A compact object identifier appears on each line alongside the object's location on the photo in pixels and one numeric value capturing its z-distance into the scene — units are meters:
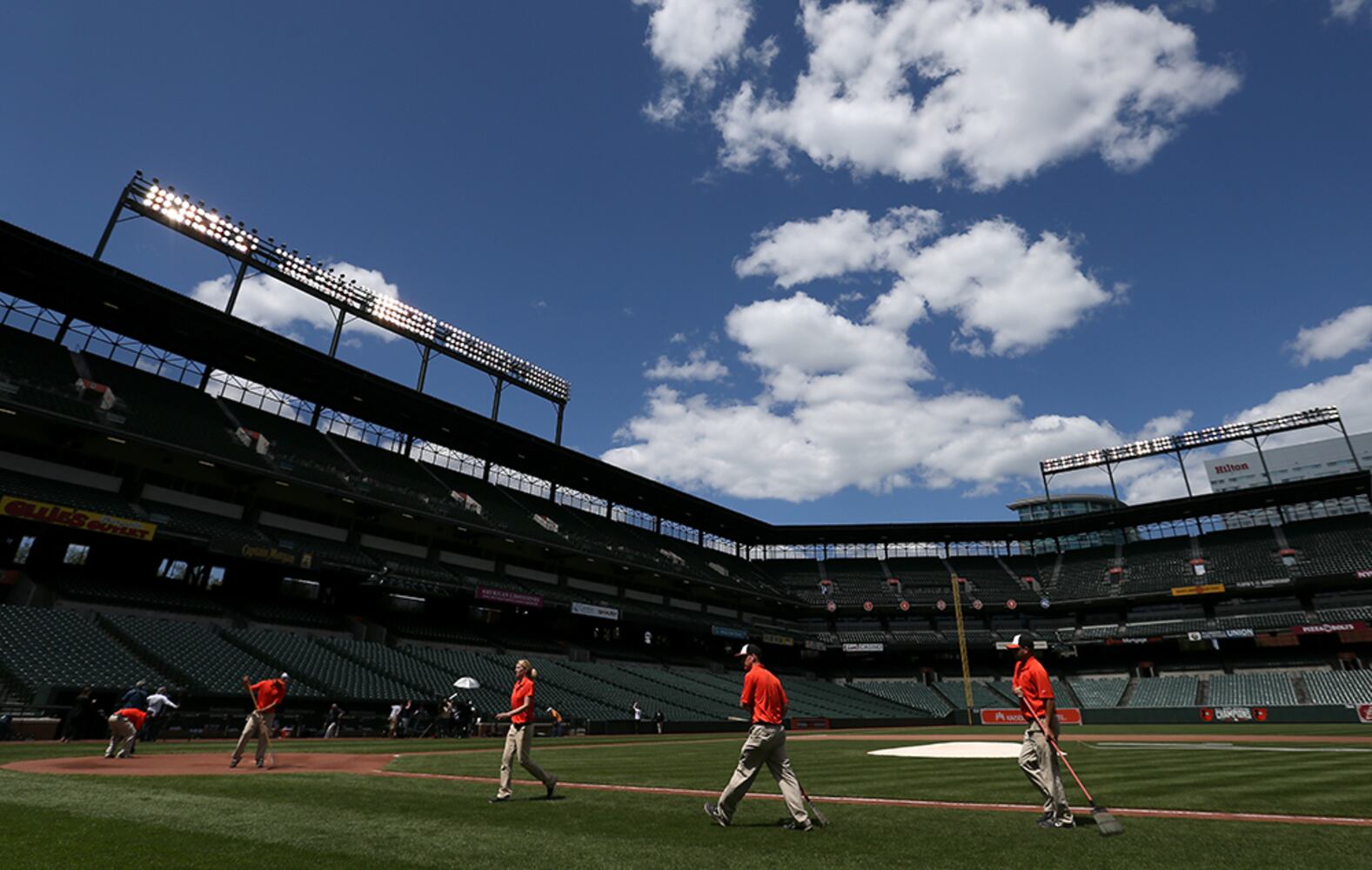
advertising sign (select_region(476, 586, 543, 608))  40.56
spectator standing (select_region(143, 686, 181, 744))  19.52
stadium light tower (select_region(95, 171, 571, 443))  36.19
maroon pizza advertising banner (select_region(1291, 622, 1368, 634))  51.62
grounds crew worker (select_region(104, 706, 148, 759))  13.64
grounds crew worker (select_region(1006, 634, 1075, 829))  7.23
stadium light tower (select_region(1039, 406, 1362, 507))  65.00
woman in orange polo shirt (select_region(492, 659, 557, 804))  9.20
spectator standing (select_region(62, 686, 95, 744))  19.14
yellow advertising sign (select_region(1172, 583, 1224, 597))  58.84
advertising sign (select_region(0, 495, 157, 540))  25.78
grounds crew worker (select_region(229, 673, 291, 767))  12.75
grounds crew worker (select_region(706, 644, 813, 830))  7.29
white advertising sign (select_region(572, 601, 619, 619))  45.84
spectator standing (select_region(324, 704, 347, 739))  25.16
